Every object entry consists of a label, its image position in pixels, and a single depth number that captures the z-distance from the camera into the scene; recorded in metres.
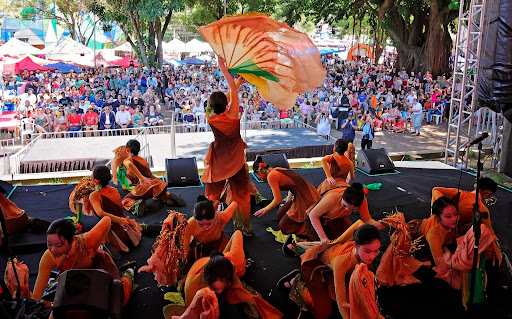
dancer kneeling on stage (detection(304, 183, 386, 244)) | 3.97
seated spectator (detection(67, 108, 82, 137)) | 11.73
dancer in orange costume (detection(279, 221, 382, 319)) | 3.17
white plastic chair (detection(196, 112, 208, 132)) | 12.68
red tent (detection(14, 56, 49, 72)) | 19.78
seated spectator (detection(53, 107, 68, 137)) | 11.80
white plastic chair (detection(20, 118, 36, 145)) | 11.55
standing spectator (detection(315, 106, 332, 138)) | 11.16
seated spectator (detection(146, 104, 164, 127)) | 12.65
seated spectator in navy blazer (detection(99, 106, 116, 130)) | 11.80
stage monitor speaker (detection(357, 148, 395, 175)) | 7.89
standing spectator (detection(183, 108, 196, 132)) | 13.02
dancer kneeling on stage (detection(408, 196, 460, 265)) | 4.24
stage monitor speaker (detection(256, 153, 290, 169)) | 7.51
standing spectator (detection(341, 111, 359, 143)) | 9.99
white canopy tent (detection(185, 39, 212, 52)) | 30.37
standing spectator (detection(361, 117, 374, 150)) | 9.87
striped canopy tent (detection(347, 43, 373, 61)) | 30.22
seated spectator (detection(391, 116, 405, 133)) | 13.55
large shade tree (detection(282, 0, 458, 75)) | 18.95
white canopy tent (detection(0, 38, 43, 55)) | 21.56
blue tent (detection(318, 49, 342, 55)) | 32.03
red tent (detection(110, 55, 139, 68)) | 22.94
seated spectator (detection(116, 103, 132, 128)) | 11.82
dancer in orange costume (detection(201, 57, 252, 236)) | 5.20
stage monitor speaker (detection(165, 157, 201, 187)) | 7.26
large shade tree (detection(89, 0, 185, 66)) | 19.25
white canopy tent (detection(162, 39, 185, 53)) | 30.44
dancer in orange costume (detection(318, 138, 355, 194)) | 6.00
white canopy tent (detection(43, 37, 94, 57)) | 20.97
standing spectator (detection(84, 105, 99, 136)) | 11.65
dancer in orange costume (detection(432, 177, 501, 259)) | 4.66
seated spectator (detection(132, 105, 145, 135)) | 12.31
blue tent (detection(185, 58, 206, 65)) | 28.89
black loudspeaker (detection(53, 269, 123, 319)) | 3.15
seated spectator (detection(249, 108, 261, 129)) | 11.55
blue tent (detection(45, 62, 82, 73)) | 20.75
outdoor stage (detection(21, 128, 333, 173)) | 8.55
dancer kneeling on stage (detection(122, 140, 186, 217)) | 6.02
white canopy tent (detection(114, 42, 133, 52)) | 32.58
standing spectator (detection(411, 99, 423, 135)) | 13.30
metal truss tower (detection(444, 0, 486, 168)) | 7.69
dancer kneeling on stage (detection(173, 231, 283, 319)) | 3.14
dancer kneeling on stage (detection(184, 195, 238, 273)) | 3.90
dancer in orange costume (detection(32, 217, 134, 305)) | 3.48
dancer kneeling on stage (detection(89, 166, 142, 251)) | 4.81
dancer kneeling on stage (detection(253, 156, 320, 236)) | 5.07
